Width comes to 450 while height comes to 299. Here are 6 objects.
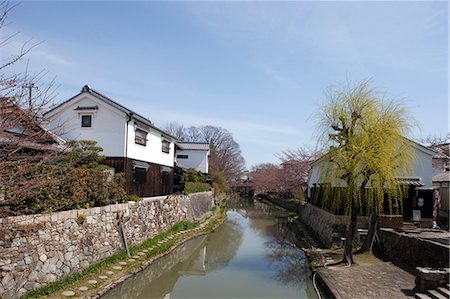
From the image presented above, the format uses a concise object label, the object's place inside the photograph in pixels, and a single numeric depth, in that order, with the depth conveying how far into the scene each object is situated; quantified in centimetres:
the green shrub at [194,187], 2373
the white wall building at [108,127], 1524
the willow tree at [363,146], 1066
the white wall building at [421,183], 1582
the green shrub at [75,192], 716
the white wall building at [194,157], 3472
